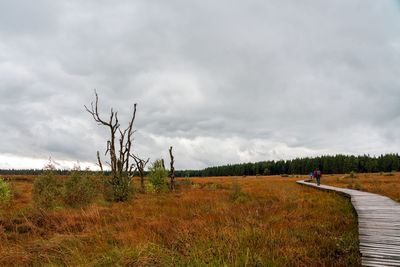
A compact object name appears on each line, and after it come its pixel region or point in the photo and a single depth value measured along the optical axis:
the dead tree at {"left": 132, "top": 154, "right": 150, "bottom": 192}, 16.56
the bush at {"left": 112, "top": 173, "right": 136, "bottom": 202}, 12.12
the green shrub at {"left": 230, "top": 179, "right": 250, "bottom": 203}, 10.96
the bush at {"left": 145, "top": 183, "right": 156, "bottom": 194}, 18.00
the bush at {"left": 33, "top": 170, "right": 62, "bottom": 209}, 9.85
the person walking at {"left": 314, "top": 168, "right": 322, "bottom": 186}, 21.52
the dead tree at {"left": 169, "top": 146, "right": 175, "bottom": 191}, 19.32
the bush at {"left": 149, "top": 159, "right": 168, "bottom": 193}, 18.56
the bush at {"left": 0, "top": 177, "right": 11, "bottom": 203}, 11.09
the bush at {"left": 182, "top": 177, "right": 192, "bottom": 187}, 24.95
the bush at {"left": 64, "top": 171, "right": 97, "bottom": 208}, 10.99
